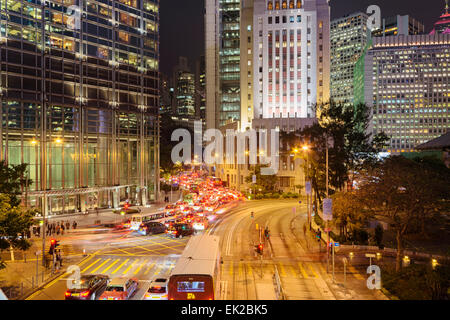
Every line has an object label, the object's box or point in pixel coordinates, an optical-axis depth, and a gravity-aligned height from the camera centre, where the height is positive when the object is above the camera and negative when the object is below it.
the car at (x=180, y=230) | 38.53 -8.22
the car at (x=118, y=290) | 18.94 -7.38
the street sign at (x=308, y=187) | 41.77 -3.62
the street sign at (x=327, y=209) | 25.12 -3.78
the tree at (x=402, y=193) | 24.77 -2.71
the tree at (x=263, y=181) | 79.06 -5.33
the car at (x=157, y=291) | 19.02 -7.52
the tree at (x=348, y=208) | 27.66 -4.18
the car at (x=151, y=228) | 39.81 -8.20
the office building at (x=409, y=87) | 184.12 +38.70
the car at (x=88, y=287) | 18.67 -7.33
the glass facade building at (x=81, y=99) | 49.12 +9.87
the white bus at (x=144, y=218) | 42.47 -8.26
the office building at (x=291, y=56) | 106.25 +32.39
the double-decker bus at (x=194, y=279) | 15.36 -5.50
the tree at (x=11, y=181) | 25.44 -1.66
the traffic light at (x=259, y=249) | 27.41 -7.41
